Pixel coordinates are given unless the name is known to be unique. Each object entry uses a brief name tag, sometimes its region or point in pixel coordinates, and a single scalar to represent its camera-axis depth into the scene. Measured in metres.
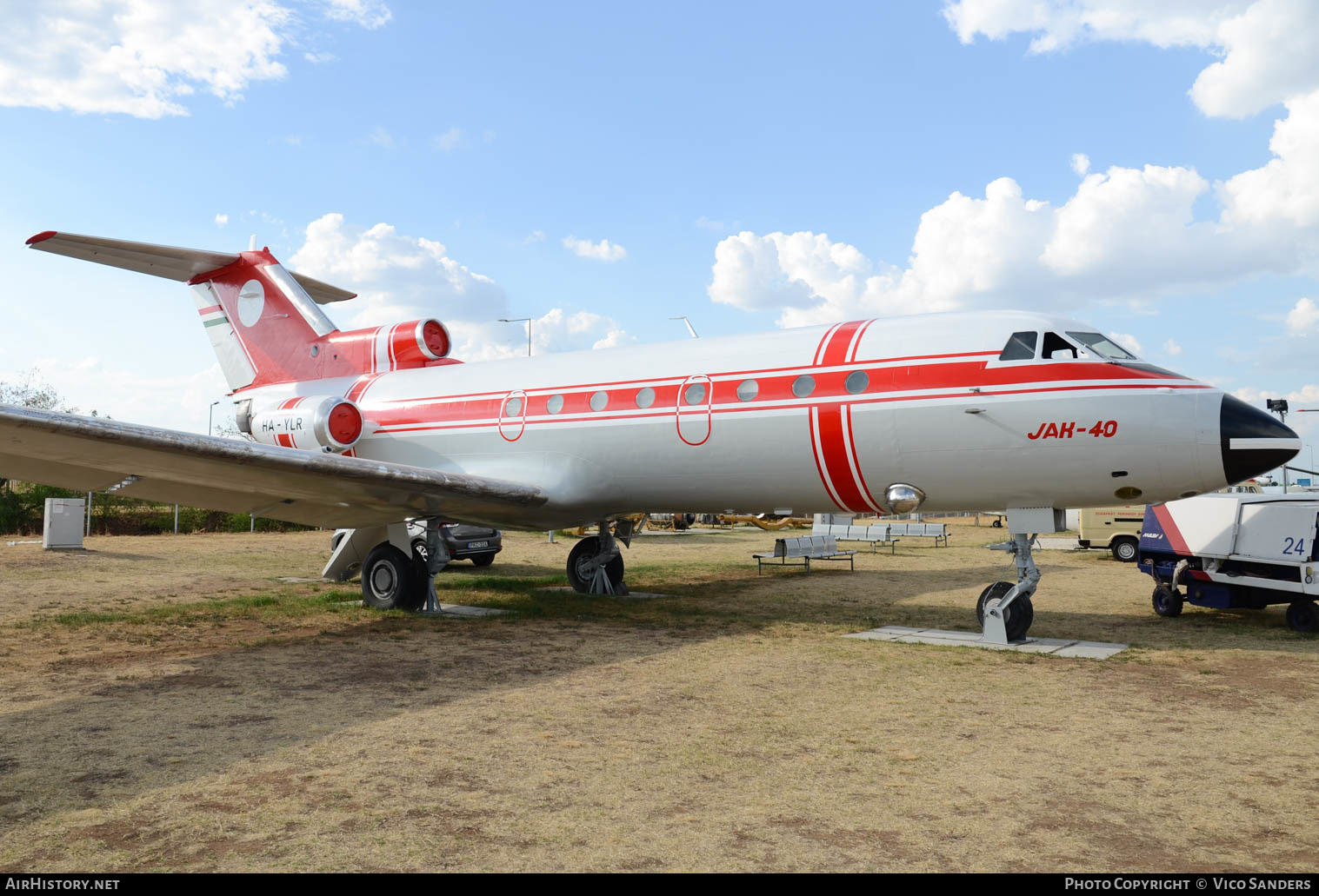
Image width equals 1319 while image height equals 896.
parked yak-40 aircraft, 8.98
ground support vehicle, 10.63
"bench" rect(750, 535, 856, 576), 19.47
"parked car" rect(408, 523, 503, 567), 18.88
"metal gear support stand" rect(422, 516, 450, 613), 12.45
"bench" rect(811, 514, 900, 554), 27.20
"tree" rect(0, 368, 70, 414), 50.38
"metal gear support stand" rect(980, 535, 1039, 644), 9.66
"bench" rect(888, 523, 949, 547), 29.20
